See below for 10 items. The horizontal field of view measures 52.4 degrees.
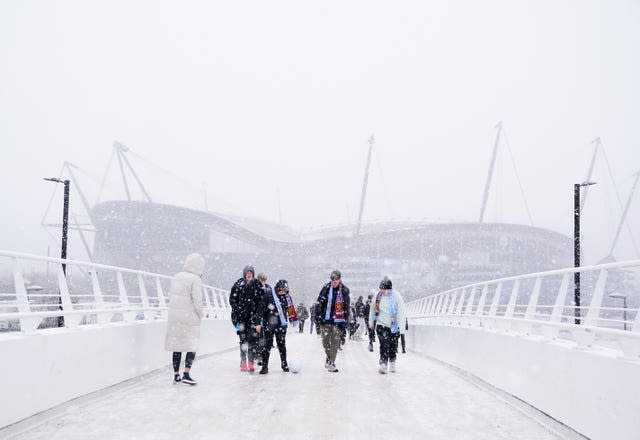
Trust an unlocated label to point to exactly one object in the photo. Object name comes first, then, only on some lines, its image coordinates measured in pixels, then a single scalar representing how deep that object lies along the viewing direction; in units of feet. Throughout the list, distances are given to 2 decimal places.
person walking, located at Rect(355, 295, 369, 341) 73.69
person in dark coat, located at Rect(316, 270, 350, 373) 35.96
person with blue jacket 35.81
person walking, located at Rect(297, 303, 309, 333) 94.55
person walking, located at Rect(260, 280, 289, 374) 34.65
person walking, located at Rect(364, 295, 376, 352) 56.82
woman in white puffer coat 28.22
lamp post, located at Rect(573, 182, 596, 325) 81.20
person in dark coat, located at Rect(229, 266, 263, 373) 34.17
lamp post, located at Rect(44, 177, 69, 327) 91.15
